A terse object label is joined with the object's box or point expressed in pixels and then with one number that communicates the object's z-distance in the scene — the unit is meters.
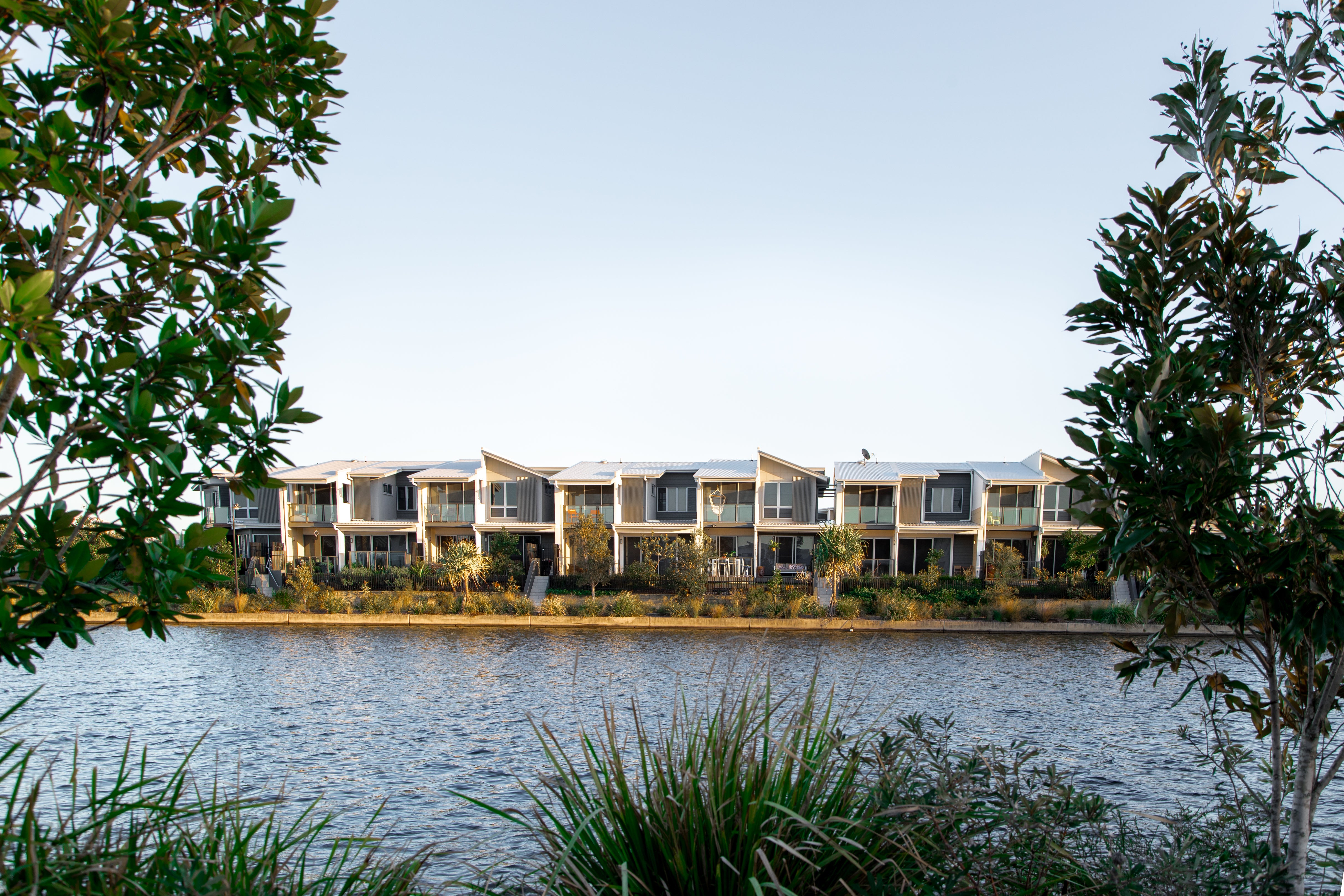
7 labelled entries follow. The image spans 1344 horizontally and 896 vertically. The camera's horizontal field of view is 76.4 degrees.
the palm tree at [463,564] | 28.31
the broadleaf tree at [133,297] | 2.55
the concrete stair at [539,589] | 28.86
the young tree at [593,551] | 28.27
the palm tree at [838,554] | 27.64
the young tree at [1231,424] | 3.40
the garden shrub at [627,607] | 25.42
